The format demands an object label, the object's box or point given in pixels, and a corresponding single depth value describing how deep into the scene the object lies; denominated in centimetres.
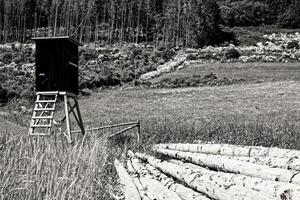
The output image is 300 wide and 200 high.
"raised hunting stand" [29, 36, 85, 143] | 1475
